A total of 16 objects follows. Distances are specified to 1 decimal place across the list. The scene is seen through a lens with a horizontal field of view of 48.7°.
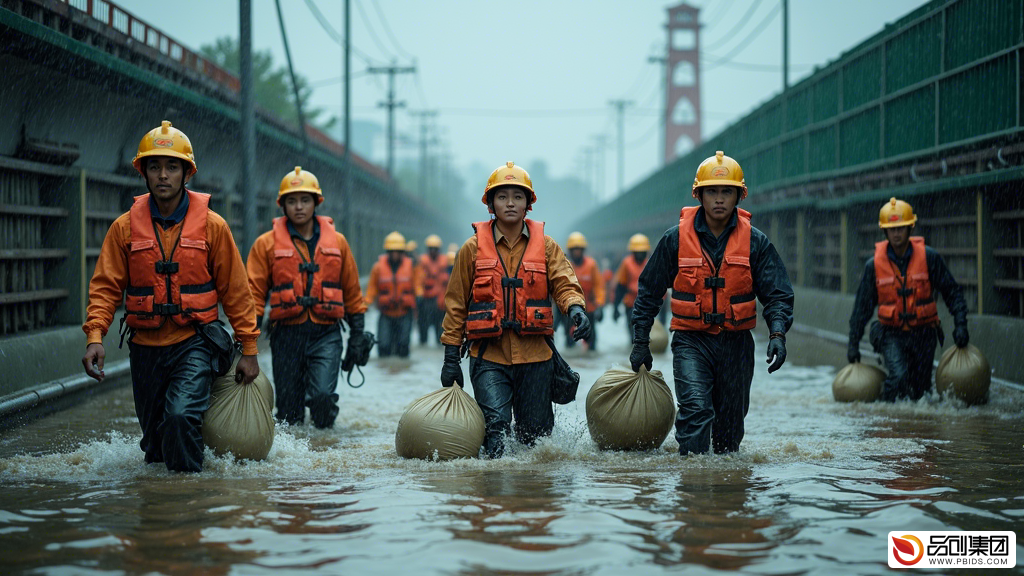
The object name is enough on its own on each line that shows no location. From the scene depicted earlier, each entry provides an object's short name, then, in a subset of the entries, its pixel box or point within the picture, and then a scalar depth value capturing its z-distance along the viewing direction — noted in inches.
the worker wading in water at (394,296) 677.9
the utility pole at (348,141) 1163.9
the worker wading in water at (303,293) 358.6
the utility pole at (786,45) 1089.4
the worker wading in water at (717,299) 283.0
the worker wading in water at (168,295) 264.2
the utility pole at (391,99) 1998.0
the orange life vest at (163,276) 264.5
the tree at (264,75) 2721.5
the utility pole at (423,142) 2982.3
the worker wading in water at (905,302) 406.9
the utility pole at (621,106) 3400.6
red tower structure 3981.3
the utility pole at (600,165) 4692.9
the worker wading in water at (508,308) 289.9
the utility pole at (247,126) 653.9
